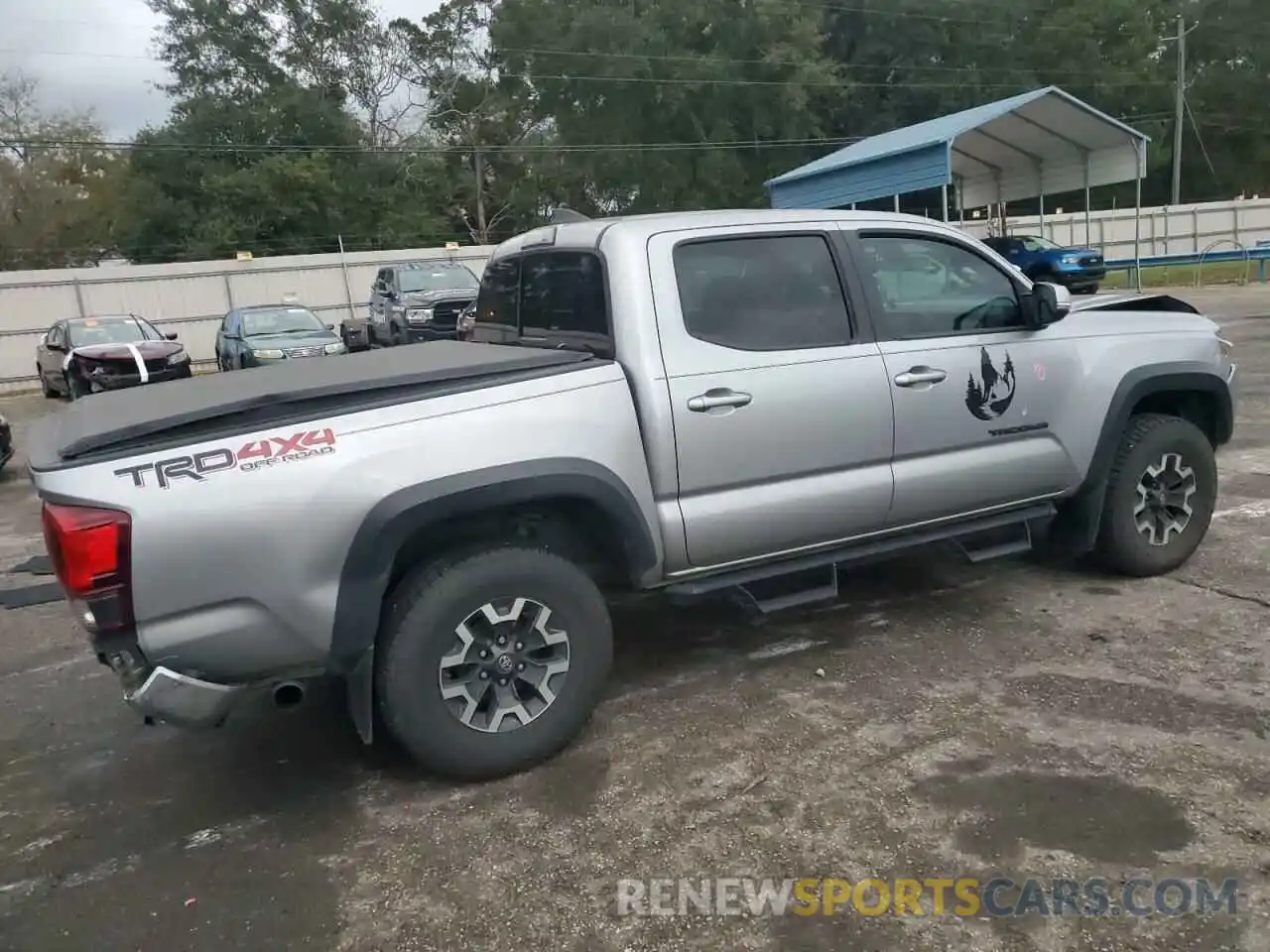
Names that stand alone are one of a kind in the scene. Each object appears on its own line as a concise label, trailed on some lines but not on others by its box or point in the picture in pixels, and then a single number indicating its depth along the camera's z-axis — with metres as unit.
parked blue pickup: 23.70
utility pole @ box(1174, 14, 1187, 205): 39.66
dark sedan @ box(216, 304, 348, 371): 15.20
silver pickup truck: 3.00
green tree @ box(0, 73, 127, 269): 42.56
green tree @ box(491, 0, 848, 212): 43.09
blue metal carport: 18.67
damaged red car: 14.89
